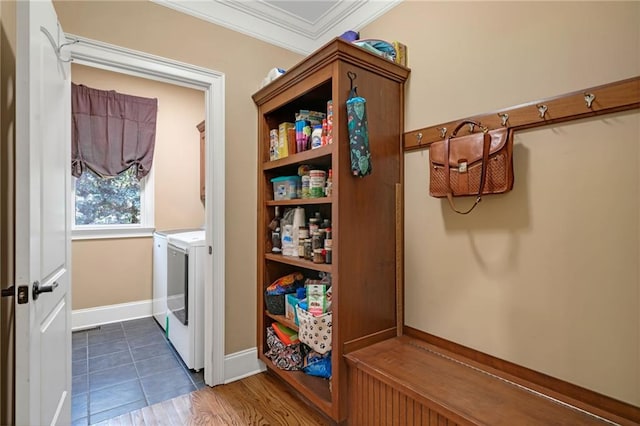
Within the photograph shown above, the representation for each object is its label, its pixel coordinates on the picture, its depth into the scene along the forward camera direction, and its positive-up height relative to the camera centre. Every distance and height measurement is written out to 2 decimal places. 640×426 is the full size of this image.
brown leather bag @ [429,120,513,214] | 1.34 +0.22
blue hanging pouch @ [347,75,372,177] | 1.52 +0.38
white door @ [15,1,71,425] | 1.02 -0.03
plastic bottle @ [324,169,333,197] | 1.86 +0.15
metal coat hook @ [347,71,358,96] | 1.61 +0.67
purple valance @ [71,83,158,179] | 3.16 +0.87
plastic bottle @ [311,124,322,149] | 1.85 +0.45
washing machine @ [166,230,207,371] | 2.32 -0.66
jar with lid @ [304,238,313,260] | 1.95 -0.23
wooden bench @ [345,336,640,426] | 1.12 -0.72
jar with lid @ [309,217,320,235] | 1.92 -0.07
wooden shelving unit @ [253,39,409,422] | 1.59 +0.05
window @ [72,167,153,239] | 3.32 +0.09
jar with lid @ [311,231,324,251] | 1.88 -0.17
